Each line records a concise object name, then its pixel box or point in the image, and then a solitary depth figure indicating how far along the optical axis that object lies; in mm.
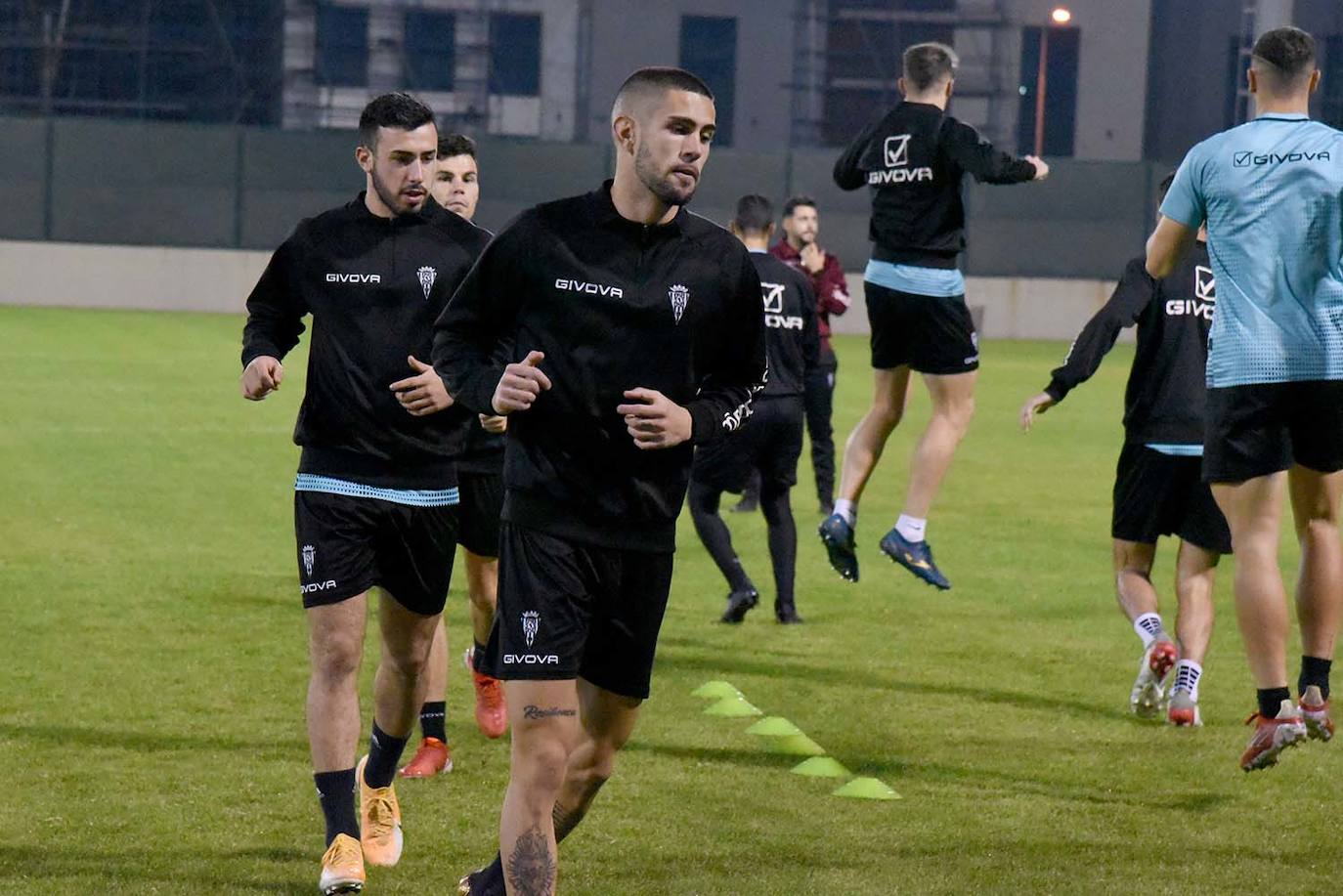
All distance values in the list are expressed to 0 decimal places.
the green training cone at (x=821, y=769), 16062
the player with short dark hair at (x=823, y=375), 30656
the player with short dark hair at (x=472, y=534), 15859
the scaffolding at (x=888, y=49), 95812
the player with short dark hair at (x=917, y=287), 19391
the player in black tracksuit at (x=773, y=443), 23062
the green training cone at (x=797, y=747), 16844
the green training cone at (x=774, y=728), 17444
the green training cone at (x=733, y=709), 18234
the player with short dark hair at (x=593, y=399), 10609
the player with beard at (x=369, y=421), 12859
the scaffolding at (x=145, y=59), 89000
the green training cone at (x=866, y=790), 15375
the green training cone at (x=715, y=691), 19016
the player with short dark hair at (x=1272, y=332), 13672
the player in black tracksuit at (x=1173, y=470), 17906
